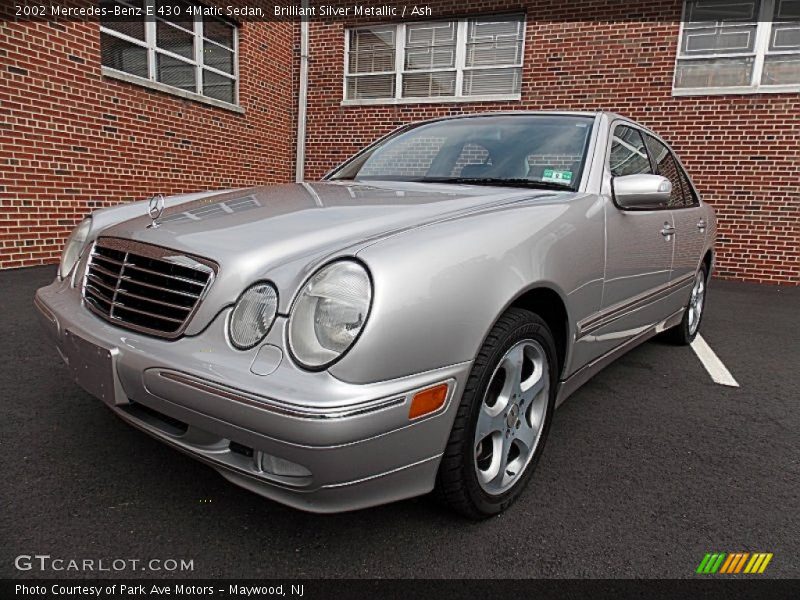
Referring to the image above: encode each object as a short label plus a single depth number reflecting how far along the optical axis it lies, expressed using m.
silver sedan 1.32
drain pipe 9.12
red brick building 5.71
